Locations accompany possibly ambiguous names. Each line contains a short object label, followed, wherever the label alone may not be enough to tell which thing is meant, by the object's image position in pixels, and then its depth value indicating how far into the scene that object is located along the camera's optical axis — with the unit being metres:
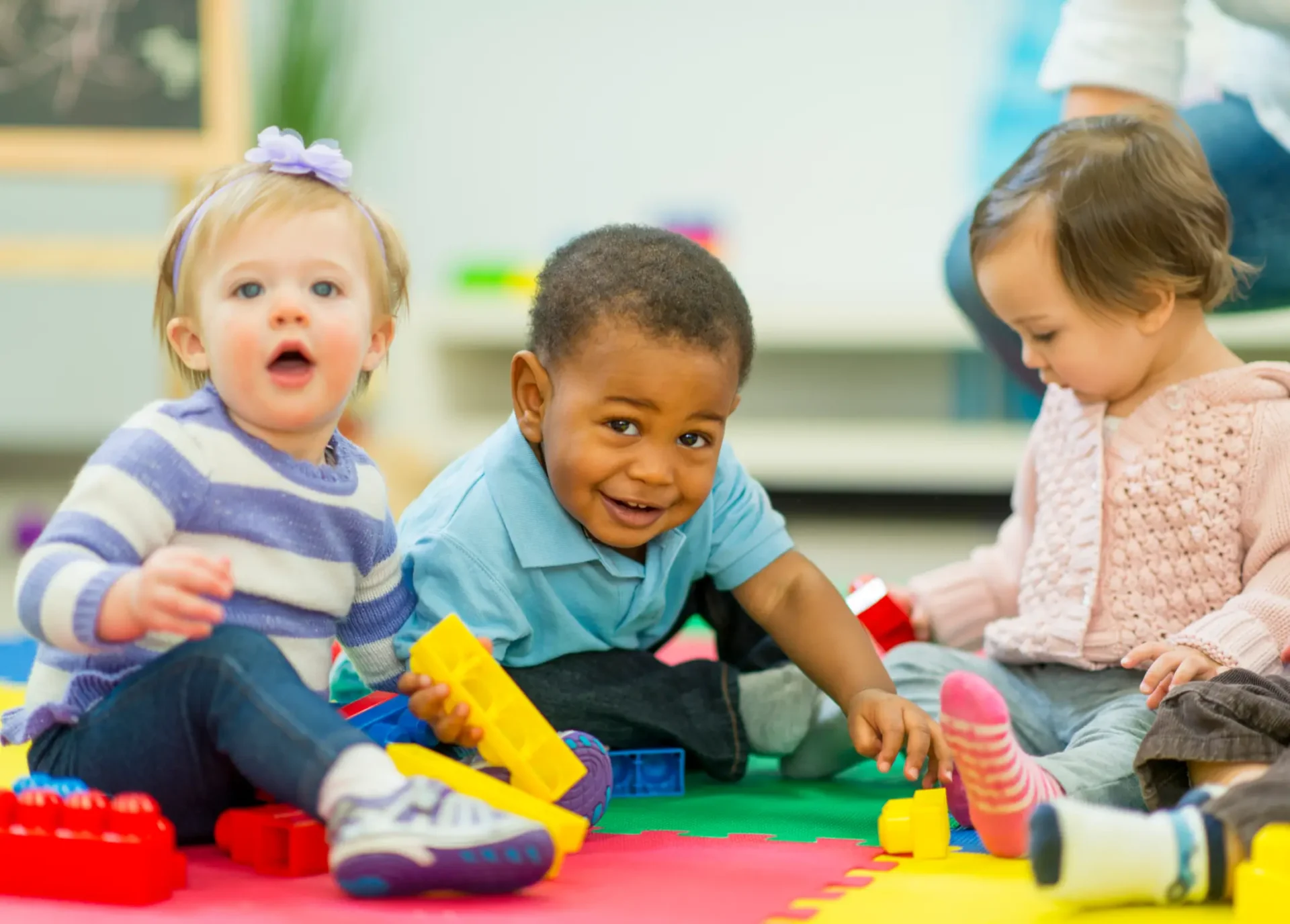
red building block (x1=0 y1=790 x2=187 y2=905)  2.28
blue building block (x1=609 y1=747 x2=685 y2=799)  2.67
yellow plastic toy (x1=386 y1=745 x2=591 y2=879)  2.34
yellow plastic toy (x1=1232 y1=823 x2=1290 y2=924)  2.21
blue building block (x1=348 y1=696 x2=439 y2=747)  2.50
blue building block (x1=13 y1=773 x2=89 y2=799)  2.35
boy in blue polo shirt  2.56
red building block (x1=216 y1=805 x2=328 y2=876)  2.35
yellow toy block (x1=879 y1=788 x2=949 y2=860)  2.44
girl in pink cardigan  2.64
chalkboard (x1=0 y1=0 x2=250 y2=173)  5.20
